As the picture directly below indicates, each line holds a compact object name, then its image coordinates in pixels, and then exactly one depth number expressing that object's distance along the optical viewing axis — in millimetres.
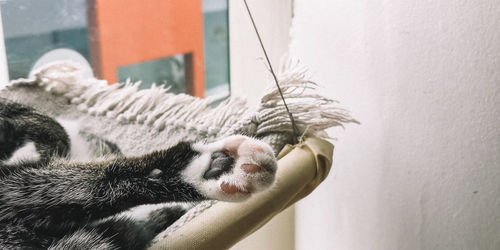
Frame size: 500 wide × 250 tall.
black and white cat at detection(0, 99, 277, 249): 446
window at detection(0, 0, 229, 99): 521
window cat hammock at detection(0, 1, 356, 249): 623
